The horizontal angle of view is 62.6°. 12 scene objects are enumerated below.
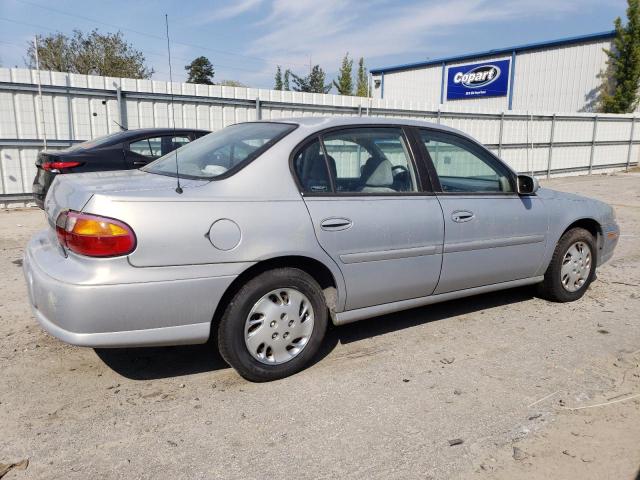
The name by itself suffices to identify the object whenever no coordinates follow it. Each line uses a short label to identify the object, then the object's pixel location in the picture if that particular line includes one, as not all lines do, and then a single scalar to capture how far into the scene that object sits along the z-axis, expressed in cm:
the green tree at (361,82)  4144
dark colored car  705
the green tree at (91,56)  2789
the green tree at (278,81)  5279
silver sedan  268
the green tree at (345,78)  3875
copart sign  2936
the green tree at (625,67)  2347
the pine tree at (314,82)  5019
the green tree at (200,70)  4812
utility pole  975
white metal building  2562
